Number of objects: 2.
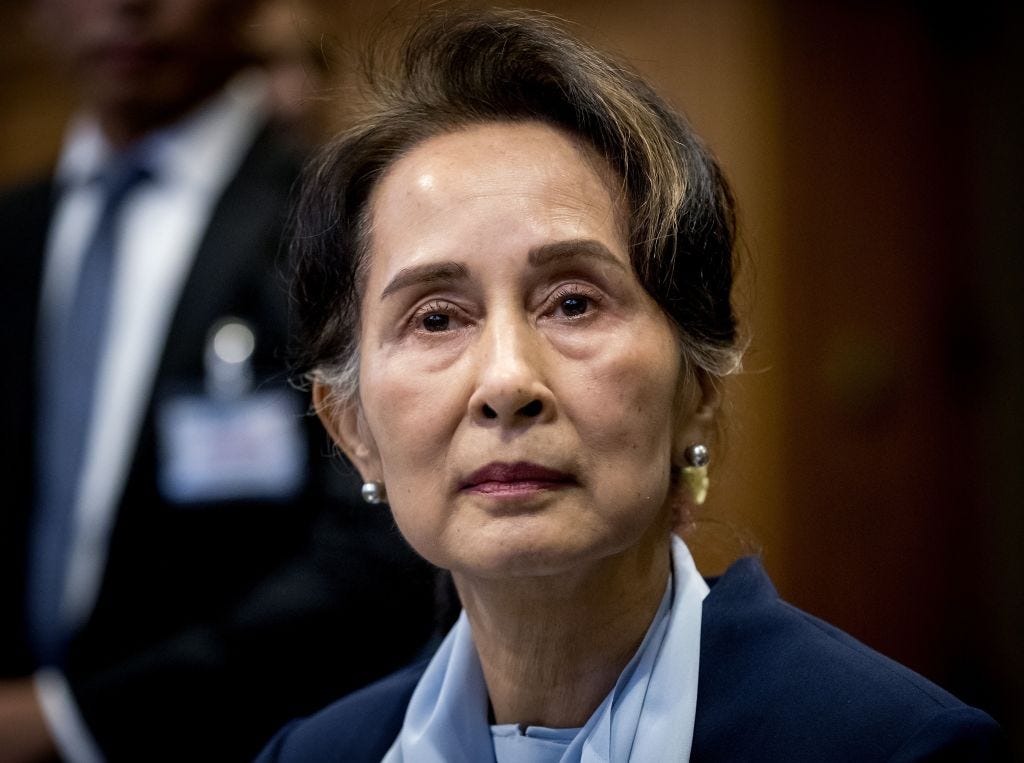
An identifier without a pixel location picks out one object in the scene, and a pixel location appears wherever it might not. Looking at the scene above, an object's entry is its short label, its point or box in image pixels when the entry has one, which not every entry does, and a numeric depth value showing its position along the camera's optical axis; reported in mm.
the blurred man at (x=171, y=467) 2498
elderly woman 2203
